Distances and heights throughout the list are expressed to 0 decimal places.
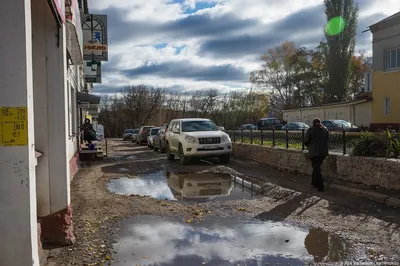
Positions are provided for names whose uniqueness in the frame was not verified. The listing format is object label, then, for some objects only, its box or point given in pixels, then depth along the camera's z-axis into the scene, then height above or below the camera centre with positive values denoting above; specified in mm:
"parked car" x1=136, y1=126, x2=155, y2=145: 33281 -768
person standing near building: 17344 -325
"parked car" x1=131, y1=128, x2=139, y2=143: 39000 -1331
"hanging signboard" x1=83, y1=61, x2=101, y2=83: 19734 +2942
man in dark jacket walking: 9297 -573
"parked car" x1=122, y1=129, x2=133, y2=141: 48791 -1212
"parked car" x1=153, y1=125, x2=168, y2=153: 21144 -1001
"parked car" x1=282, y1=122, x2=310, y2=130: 34306 -276
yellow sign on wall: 3537 +4
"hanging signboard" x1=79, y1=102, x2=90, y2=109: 18033 +973
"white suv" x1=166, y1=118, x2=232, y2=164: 14336 -633
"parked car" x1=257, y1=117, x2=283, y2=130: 41150 +10
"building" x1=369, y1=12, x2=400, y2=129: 26688 +3363
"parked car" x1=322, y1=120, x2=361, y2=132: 28844 -66
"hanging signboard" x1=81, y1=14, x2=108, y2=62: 17672 +3896
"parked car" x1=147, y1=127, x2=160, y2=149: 26519 -757
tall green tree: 48438 +9281
